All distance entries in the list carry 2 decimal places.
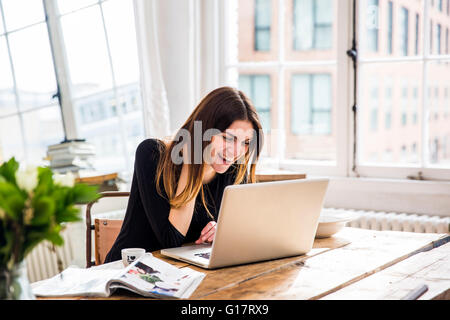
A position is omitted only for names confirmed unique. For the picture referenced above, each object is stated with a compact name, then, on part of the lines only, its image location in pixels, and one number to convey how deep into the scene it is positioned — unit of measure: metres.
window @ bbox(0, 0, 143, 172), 3.08
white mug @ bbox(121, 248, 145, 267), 1.42
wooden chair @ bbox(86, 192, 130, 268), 2.00
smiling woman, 1.72
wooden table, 1.23
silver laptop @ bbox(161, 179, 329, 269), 1.33
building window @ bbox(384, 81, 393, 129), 6.32
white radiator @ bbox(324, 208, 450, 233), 2.46
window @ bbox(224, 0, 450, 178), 2.68
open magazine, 1.20
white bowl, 1.76
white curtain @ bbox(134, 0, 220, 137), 2.90
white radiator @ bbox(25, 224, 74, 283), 2.75
